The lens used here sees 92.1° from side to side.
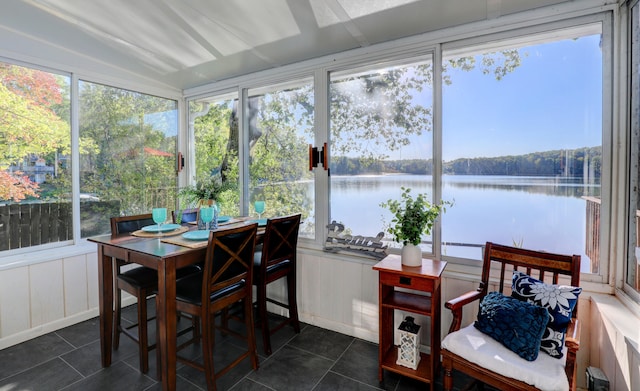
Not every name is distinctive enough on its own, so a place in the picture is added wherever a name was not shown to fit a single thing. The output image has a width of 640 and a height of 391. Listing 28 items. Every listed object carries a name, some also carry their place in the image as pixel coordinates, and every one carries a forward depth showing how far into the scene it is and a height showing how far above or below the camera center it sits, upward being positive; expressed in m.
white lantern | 2.02 -1.05
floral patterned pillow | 1.55 -0.61
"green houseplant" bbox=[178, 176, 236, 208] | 3.43 -0.01
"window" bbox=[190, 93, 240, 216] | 3.57 +0.56
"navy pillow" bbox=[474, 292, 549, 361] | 1.52 -0.71
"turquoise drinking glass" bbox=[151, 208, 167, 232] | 2.25 -0.18
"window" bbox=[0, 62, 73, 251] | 2.58 +0.30
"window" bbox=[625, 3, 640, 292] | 1.70 +0.17
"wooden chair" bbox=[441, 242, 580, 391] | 1.44 -0.82
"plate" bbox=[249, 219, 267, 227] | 2.70 -0.29
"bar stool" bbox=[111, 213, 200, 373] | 2.09 -0.67
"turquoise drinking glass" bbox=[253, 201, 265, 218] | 2.94 -0.17
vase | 2.08 -0.45
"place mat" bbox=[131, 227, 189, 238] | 2.28 -0.33
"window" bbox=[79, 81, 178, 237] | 3.15 +0.42
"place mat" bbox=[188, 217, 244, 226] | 2.86 -0.30
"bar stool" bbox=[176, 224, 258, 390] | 1.87 -0.63
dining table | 1.81 -0.48
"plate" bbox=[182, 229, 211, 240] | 2.15 -0.32
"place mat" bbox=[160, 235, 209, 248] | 2.00 -0.35
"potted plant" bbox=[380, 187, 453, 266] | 2.06 -0.25
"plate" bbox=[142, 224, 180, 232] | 2.38 -0.30
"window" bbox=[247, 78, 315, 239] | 3.03 +0.42
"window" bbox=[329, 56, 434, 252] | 2.47 +0.42
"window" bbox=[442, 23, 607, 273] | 1.96 +0.31
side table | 1.93 -0.76
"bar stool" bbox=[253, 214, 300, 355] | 2.39 -0.61
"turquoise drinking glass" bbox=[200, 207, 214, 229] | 2.39 -0.19
